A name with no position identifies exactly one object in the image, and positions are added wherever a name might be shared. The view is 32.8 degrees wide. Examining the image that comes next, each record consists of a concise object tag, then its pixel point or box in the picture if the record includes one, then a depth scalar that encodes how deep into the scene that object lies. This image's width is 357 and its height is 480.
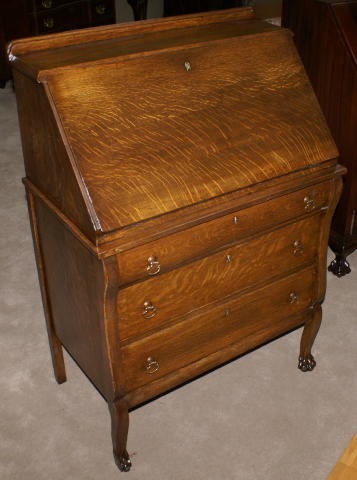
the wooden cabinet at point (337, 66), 2.87
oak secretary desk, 1.81
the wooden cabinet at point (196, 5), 6.13
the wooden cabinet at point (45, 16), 4.90
